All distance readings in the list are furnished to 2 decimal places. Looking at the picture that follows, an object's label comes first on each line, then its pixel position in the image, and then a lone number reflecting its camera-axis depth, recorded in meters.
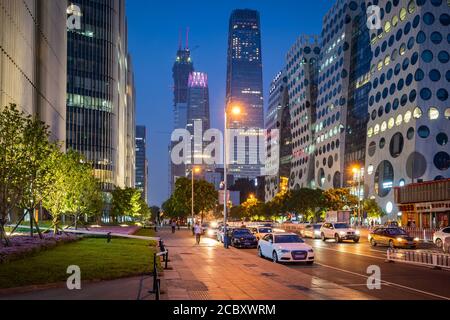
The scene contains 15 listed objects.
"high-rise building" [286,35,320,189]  171.75
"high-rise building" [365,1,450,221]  100.44
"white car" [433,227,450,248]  37.43
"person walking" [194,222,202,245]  41.69
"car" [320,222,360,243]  45.59
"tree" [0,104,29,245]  27.28
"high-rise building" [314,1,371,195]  132.88
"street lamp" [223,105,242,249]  36.69
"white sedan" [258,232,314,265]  25.80
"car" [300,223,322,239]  54.44
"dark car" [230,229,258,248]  39.31
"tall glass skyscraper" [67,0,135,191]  125.44
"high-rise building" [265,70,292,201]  196.12
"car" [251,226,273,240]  44.01
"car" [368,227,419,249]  37.34
